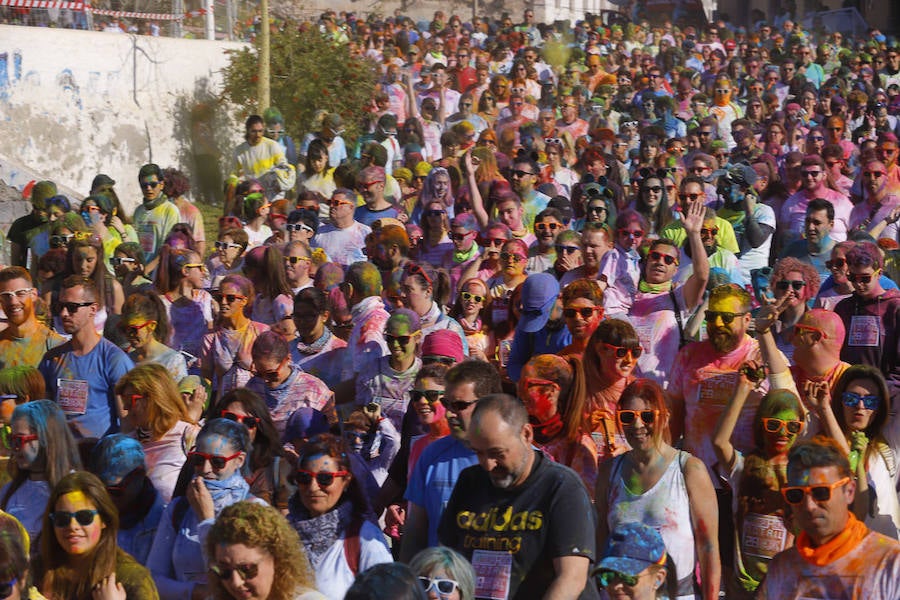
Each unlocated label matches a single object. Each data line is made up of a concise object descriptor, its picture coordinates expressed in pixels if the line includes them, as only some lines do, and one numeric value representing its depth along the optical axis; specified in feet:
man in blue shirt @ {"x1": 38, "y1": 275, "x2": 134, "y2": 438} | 50.08
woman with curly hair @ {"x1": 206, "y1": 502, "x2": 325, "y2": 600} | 31.19
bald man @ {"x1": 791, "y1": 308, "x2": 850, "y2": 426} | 46.26
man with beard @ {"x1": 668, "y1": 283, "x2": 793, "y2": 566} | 45.37
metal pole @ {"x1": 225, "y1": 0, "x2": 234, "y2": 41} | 129.80
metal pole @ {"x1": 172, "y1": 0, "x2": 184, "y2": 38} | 123.65
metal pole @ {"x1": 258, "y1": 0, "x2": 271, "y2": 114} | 119.55
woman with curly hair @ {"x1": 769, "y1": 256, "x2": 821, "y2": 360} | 52.47
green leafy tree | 122.62
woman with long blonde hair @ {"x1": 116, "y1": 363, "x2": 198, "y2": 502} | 44.37
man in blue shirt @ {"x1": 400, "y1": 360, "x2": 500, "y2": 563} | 37.73
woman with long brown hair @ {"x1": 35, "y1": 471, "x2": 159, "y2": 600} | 34.50
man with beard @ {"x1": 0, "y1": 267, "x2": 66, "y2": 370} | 54.49
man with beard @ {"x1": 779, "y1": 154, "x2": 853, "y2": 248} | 76.59
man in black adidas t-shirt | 32.99
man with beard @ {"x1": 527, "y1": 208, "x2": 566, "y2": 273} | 66.49
